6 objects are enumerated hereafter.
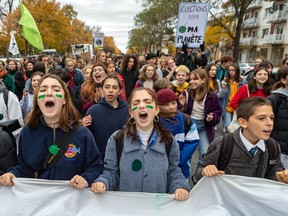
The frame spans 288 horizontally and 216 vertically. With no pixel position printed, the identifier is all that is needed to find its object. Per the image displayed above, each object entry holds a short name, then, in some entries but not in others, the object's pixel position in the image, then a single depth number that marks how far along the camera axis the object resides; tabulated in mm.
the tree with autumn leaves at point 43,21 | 23969
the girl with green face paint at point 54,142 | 2137
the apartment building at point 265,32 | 42469
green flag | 6909
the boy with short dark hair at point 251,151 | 2170
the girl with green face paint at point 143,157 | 2148
